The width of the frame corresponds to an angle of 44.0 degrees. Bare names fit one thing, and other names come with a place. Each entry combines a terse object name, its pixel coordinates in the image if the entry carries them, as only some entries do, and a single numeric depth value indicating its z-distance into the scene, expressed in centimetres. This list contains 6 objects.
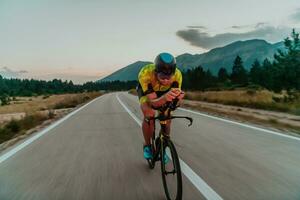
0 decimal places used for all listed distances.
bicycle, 401
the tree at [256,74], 9994
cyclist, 447
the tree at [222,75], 11528
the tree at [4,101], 9529
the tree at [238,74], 10550
